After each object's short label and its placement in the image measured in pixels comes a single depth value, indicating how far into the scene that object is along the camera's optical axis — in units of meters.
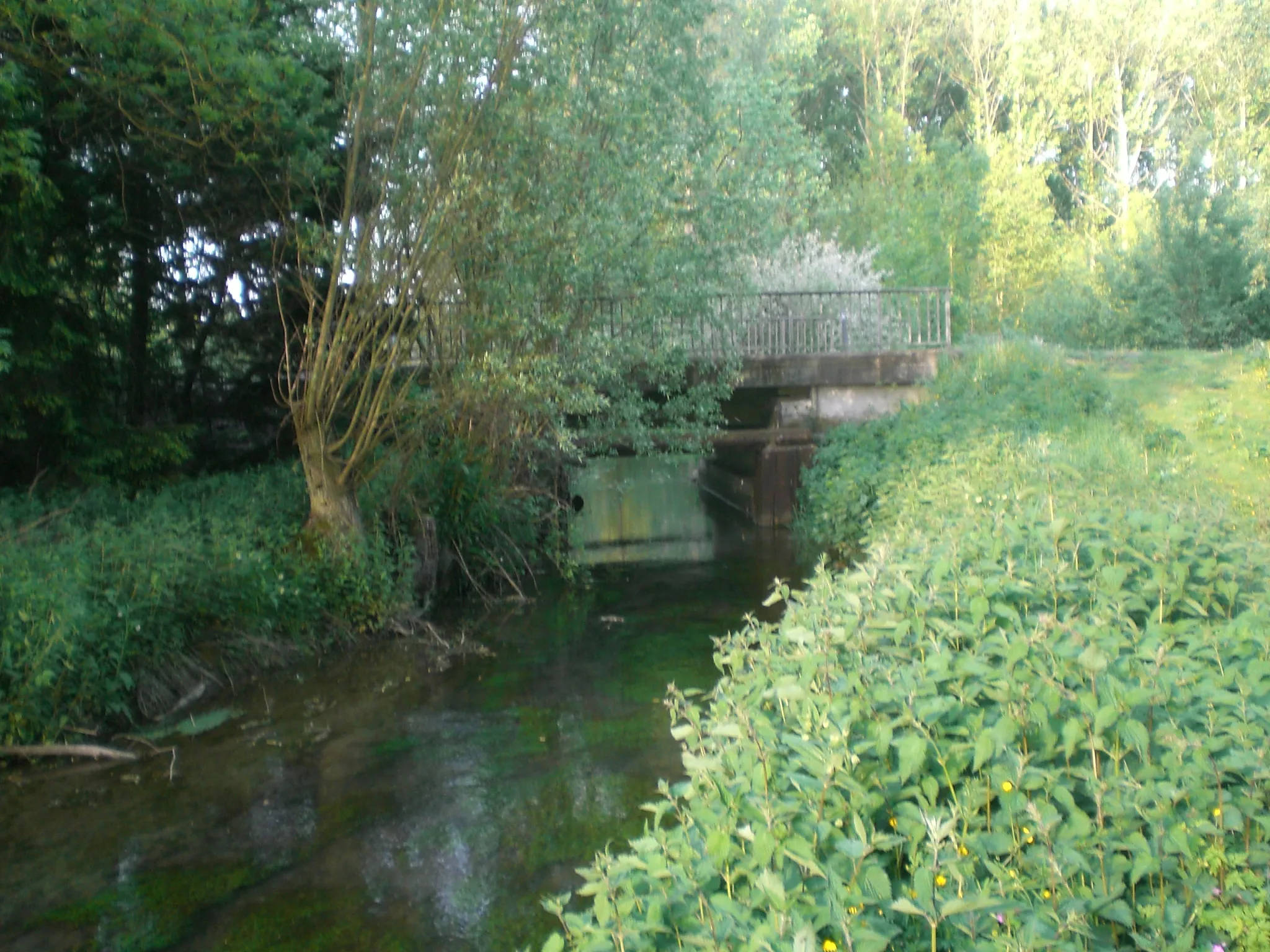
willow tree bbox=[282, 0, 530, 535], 10.60
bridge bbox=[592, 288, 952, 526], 18.03
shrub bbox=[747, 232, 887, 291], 21.16
